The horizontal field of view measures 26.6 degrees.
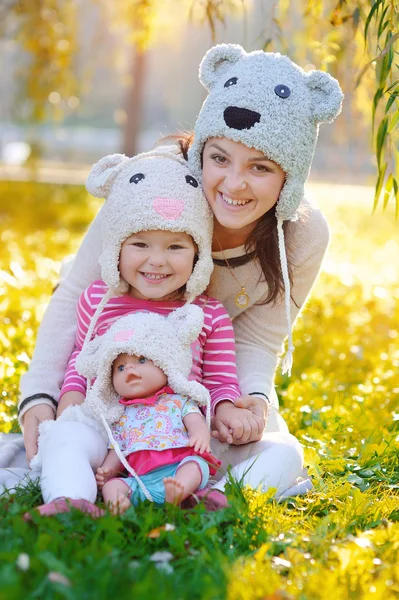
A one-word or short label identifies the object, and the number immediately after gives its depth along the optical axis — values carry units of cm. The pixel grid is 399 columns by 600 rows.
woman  296
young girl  291
